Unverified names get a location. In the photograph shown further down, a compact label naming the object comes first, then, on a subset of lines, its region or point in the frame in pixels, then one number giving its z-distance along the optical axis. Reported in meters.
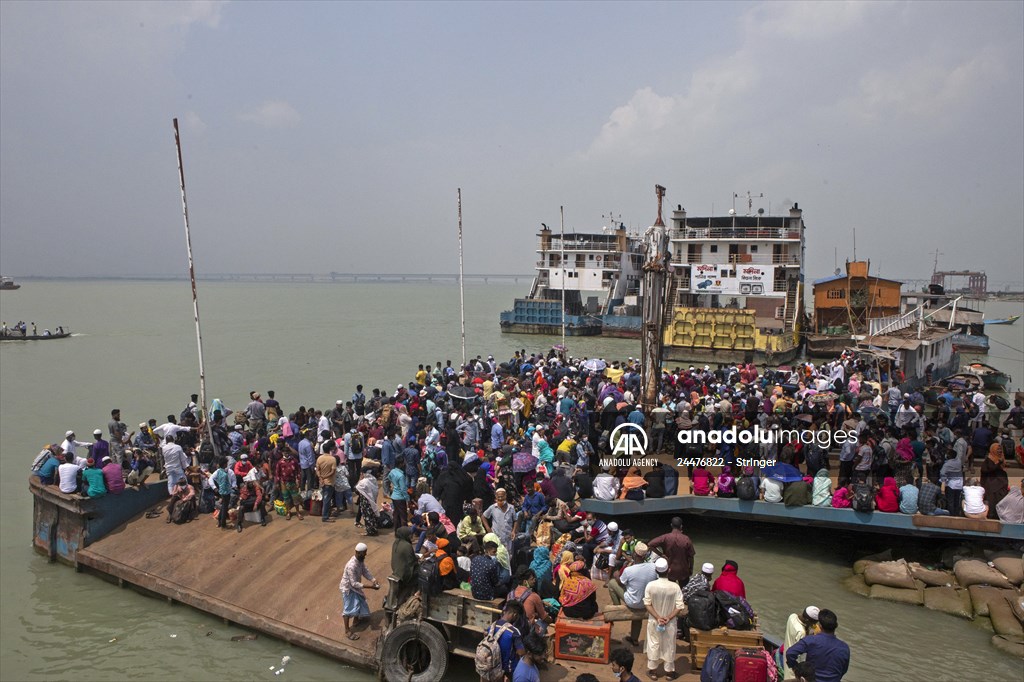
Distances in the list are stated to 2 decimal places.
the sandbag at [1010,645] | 8.47
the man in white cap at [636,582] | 6.77
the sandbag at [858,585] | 10.13
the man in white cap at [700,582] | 6.64
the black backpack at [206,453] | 12.69
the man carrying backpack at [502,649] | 6.09
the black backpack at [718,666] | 5.81
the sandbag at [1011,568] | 9.49
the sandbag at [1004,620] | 8.76
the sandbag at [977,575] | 9.54
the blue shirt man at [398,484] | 9.67
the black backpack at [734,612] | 6.36
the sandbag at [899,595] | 9.76
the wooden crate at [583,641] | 6.65
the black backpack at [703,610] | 6.39
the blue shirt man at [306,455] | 10.94
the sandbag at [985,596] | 9.26
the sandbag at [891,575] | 9.99
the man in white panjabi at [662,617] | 6.27
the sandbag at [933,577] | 9.93
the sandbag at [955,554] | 10.20
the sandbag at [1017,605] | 8.87
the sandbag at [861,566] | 10.50
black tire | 7.12
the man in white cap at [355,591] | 7.68
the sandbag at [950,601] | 9.41
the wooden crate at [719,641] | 6.22
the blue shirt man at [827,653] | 5.44
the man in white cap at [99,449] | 11.70
